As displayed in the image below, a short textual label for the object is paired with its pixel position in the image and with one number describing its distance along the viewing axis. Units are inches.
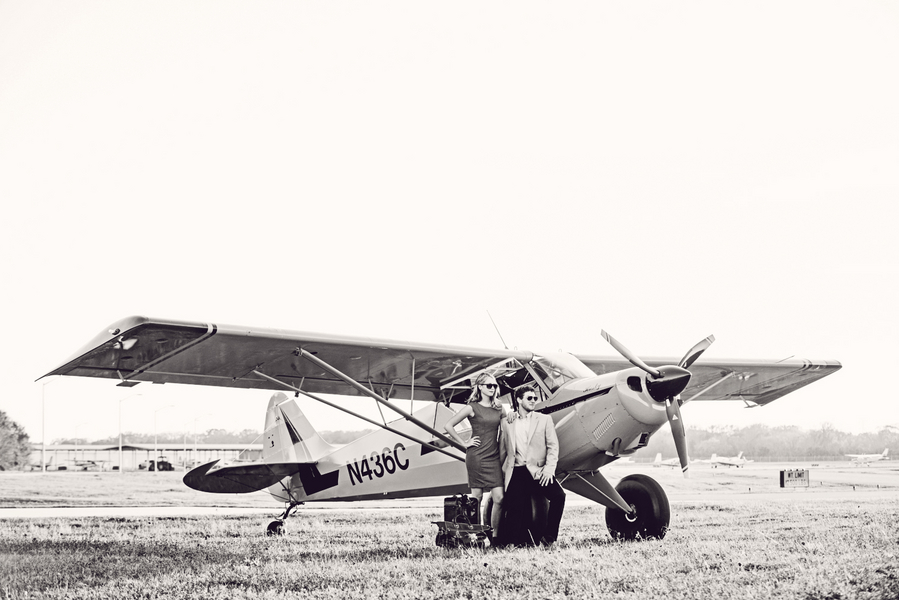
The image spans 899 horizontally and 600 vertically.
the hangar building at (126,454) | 4188.0
